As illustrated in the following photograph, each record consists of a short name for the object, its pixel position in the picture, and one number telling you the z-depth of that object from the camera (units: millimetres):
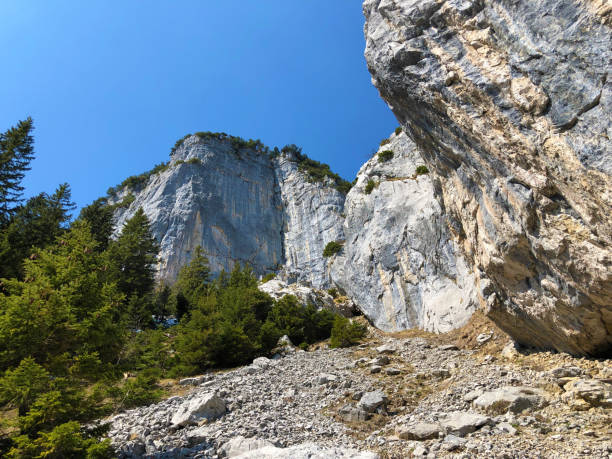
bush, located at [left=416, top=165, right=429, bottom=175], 30150
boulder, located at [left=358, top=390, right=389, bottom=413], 9516
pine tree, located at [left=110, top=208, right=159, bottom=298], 34728
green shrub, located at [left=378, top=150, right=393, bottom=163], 35125
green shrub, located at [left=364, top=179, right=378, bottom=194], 33719
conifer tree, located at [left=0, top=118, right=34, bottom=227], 23734
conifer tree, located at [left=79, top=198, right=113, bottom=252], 37469
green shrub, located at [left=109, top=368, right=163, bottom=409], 9353
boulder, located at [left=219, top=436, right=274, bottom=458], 7469
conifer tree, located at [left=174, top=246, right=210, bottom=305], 41159
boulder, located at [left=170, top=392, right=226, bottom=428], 9642
